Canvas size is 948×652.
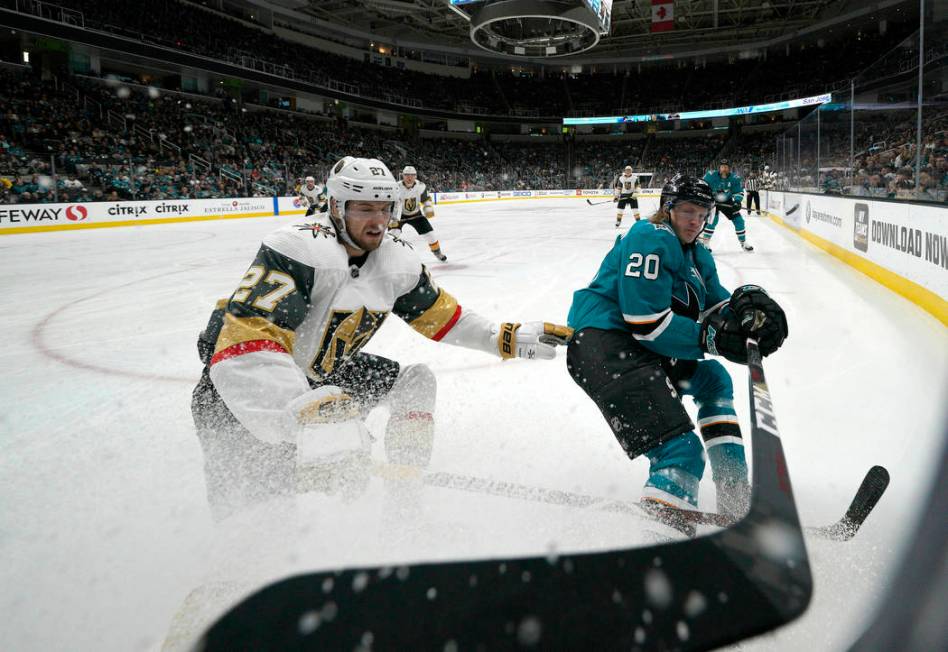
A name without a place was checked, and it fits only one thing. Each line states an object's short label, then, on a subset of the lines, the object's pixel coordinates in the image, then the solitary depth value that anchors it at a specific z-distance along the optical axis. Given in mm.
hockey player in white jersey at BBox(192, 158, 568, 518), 1393
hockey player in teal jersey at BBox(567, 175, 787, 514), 1707
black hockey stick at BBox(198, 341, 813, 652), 697
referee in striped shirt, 15711
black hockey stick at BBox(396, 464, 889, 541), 1582
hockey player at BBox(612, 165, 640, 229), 12969
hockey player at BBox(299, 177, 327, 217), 13078
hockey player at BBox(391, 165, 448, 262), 8430
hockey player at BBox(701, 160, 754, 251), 8703
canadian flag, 25495
